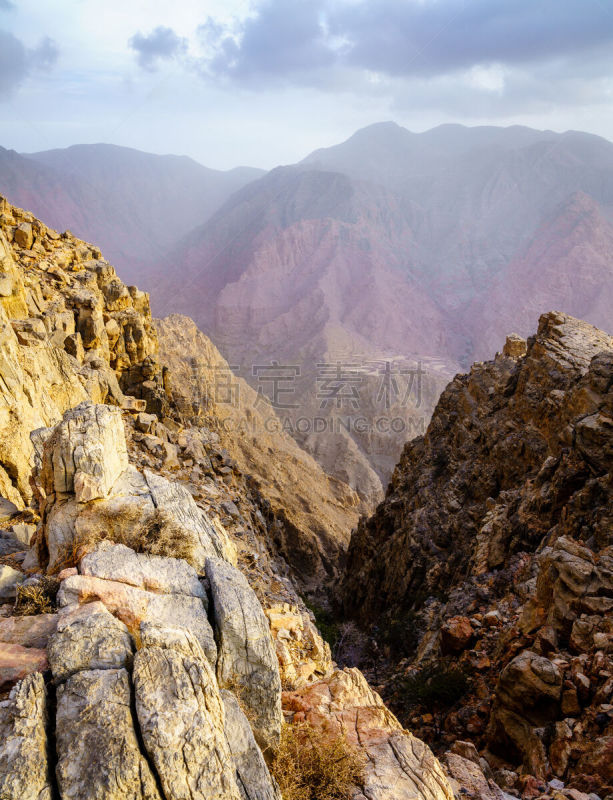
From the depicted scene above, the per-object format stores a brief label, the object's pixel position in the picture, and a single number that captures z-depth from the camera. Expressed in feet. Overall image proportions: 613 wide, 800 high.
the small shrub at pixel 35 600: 14.38
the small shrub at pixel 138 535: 17.19
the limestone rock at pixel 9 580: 16.42
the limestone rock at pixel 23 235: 55.36
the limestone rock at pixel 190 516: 18.75
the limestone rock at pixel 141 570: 15.28
